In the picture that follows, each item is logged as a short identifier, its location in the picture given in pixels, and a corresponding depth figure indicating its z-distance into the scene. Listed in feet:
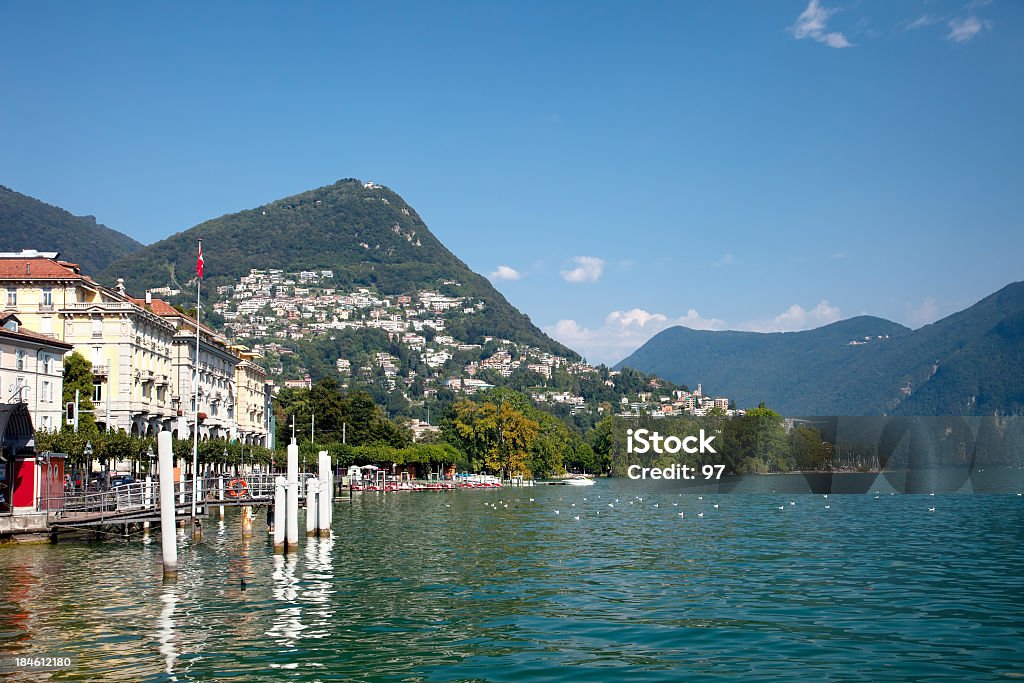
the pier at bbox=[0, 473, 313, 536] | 158.92
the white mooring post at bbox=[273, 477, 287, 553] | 147.54
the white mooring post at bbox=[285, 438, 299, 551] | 147.43
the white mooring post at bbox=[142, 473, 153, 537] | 198.59
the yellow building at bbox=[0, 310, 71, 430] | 218.38
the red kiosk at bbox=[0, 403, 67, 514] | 158.10
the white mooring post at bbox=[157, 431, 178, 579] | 111.65
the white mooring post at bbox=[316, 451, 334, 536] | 171.53
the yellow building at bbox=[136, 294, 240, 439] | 336.49
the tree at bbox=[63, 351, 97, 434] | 265.13
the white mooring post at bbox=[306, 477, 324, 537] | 171.73
